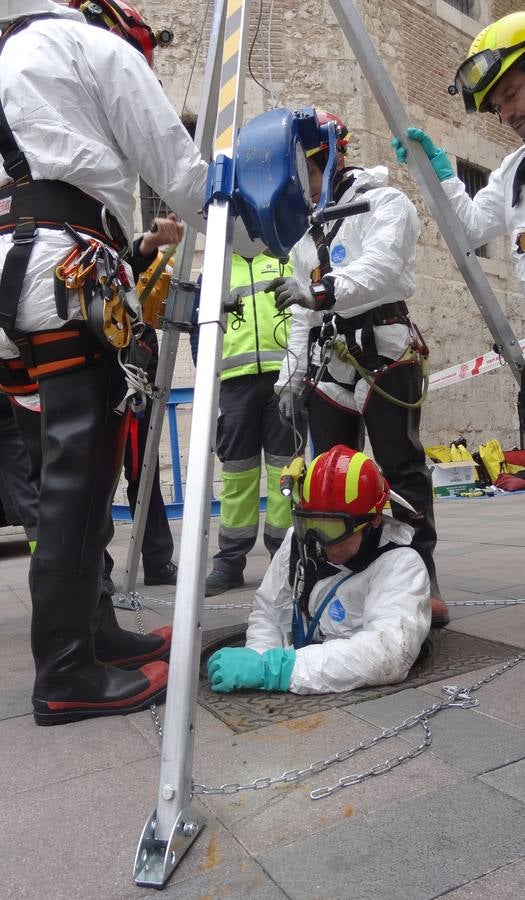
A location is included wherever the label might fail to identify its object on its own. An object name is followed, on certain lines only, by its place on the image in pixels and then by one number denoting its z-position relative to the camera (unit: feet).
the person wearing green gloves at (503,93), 7.14
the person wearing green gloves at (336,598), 6.37
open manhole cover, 6.00
